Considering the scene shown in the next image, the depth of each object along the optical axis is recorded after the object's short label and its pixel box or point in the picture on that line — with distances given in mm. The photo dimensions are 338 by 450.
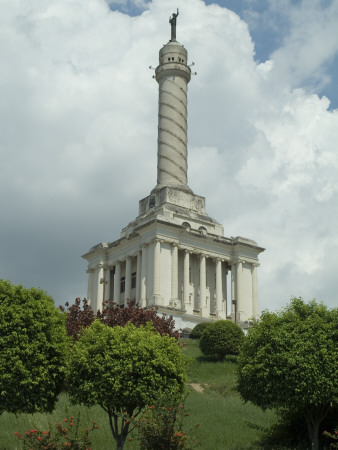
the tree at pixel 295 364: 23797
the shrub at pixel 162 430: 20688
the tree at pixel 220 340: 45594
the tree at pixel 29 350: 24781
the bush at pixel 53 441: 20328
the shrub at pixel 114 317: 40750
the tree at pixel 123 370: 23203
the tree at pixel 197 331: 54531
